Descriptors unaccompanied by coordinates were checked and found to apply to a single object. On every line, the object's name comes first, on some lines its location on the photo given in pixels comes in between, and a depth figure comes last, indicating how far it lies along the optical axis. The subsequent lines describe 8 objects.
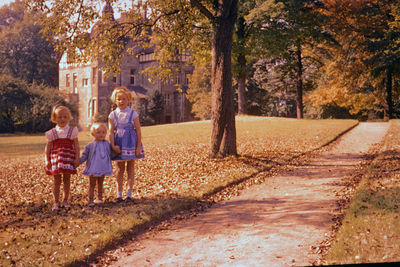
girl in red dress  6.34
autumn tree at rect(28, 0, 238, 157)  11.04
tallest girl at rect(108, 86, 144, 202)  6.92
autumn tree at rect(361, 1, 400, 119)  26.09
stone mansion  41.72
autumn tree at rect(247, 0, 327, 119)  26.92
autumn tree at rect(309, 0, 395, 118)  28.59
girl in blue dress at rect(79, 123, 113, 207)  6.69
